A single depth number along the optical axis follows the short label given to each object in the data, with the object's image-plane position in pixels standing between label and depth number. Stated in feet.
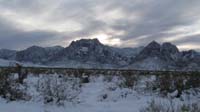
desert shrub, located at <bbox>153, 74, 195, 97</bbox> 17.54
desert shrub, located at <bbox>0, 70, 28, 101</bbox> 15.39
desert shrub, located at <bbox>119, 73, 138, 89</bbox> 20.66
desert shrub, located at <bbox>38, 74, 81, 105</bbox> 14.56
